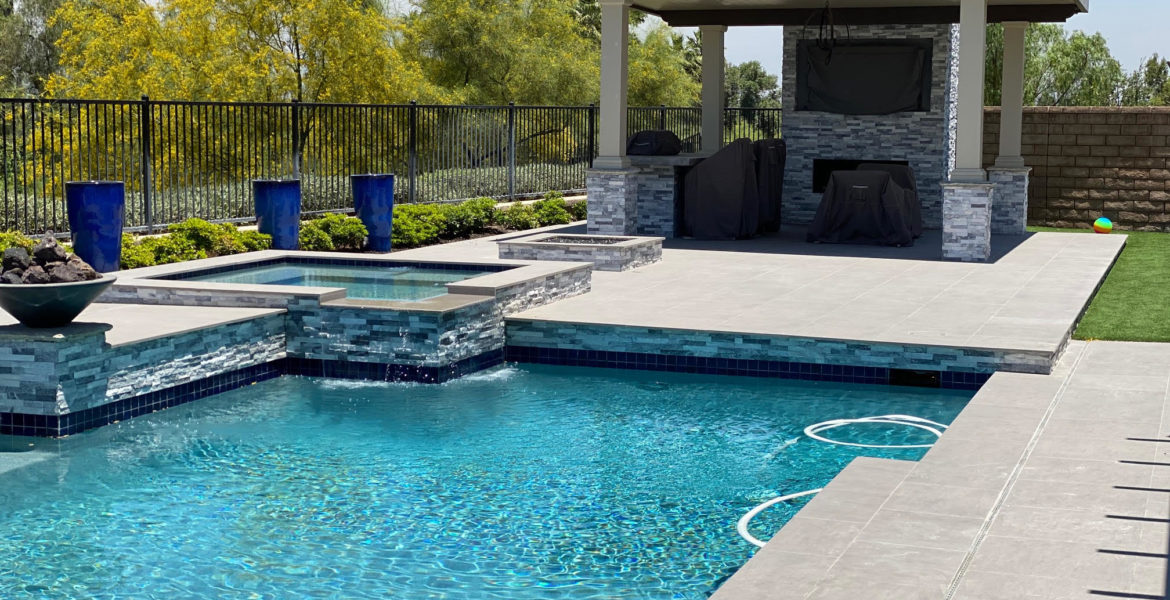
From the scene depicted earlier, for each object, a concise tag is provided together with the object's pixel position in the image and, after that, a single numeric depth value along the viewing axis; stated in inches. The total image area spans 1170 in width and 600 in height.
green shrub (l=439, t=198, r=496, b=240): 617.9
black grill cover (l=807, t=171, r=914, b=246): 588.7
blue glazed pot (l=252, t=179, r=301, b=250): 516.4
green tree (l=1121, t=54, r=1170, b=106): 1585.9
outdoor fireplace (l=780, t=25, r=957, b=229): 682.8
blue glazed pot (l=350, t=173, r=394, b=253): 544.1
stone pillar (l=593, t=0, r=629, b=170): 585.3
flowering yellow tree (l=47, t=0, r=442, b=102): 1078.4
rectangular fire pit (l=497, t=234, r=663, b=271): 485.7
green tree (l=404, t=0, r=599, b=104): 1491.1
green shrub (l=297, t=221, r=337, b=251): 534.6
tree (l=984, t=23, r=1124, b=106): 1732.3
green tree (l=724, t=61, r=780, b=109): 2271.2
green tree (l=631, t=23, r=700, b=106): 1744.6
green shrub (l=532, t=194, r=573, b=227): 692.1
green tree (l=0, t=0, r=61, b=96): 1748.3
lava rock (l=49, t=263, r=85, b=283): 286.8
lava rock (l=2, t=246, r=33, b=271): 287.4
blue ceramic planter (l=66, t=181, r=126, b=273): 430.3
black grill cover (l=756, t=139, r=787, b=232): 638.5
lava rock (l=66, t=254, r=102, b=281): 292.1
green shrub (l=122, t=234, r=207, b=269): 454.9
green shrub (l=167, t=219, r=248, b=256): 488.7
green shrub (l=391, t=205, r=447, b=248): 582.4
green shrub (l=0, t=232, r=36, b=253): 417.2
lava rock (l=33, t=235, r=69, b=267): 289.9
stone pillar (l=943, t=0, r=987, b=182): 523.8
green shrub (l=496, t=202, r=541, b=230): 665.6
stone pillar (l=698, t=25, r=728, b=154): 740.6
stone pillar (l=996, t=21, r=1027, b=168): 694.5
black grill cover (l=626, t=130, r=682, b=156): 653.3
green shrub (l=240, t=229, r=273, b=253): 507.8
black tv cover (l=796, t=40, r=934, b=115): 682.2
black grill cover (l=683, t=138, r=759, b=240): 600.4
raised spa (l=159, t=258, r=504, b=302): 401.7
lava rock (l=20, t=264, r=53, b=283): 284.0
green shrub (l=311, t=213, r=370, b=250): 541.6
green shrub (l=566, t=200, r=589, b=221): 733.3
